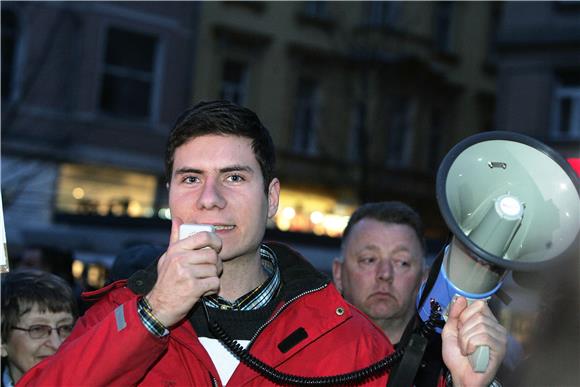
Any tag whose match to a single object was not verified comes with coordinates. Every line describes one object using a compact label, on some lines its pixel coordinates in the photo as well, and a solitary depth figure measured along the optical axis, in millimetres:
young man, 2320
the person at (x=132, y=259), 3740
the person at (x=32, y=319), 3650
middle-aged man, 4055
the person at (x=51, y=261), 7004
